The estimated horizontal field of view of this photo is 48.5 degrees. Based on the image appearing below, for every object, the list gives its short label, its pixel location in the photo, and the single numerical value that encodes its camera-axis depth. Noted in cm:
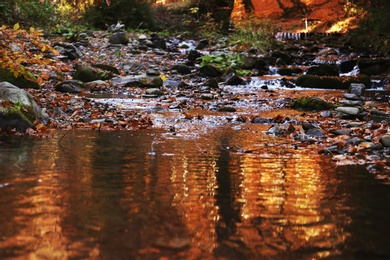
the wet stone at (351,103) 913
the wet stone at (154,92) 1100
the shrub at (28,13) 1756
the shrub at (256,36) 2061
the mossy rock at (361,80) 1389
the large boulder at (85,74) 1238
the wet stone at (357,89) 1134
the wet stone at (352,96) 1045
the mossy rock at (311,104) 880
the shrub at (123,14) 2459
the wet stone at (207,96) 1032
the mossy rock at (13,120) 510
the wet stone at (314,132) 533
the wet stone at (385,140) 443
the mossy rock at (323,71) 1546
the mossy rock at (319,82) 1348
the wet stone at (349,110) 759
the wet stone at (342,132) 544
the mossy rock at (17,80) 836
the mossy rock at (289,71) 1628
